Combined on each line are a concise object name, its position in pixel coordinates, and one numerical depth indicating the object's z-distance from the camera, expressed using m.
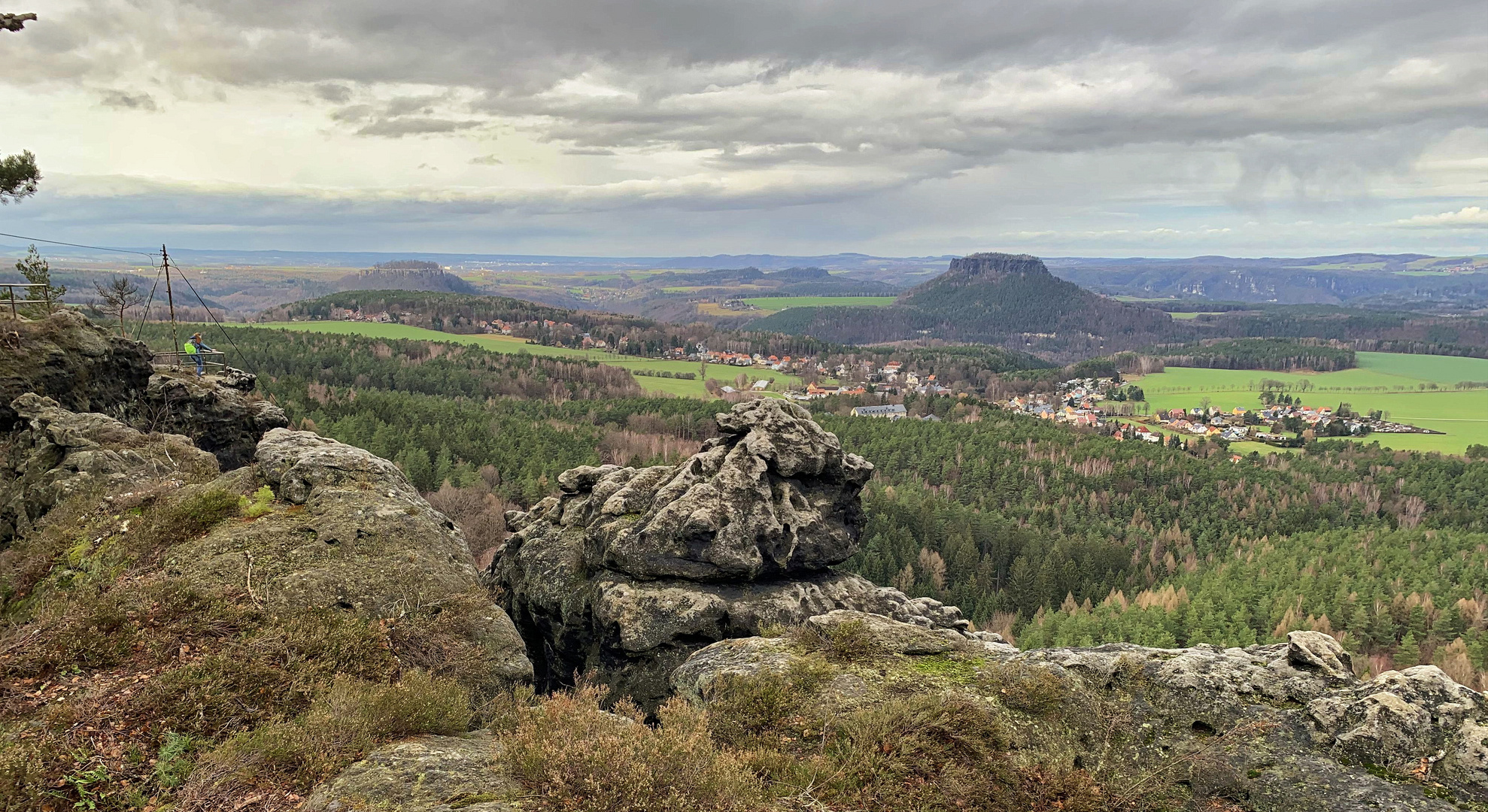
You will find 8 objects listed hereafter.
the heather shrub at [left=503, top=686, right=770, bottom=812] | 10.87
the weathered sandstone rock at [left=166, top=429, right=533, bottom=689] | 17.58
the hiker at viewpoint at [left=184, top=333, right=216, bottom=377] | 39.19
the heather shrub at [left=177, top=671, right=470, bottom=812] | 11.30
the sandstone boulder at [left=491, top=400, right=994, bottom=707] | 23.02
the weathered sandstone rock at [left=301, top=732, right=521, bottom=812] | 11.26
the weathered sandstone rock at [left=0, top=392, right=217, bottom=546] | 22.19
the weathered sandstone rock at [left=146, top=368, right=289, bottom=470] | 33.09
